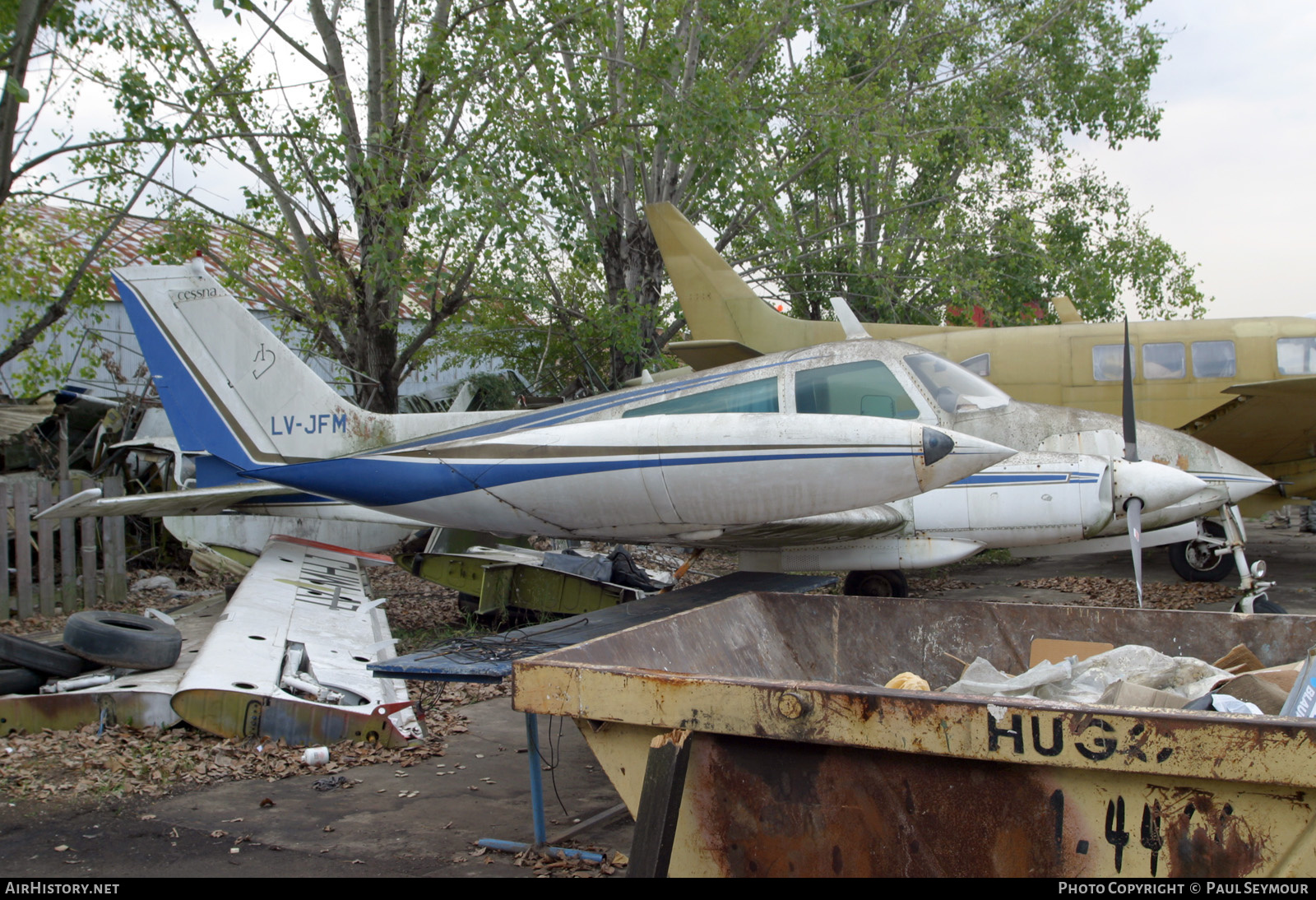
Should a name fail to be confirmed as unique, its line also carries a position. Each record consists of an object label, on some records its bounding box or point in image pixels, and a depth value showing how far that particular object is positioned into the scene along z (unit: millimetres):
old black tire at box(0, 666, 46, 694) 5633
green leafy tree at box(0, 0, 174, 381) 7191
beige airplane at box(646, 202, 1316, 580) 11430
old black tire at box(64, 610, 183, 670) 5766
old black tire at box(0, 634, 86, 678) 5635
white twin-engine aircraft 6535
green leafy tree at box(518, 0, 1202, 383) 13867
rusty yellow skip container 2250
